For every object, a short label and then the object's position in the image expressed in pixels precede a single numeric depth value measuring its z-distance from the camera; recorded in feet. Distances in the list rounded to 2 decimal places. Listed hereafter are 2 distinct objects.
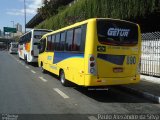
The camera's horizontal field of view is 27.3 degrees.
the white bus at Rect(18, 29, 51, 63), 83.56
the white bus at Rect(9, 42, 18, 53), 208.31
